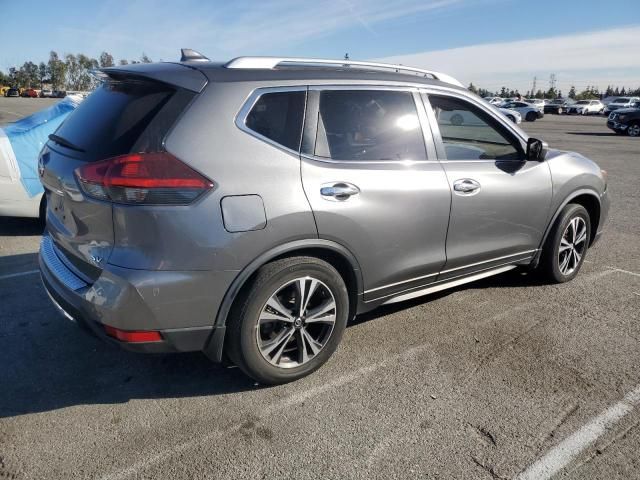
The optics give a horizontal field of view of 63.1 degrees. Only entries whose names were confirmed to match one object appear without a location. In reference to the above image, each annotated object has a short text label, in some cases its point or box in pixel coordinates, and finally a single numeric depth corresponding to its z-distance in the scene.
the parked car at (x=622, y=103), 52.88
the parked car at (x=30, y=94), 78.69
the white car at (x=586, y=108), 55.78
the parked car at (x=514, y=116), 31.98
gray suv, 2.55
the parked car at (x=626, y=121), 24.16
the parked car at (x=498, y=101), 48.17
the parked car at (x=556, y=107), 57.31
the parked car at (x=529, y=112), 39.88
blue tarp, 5.63
